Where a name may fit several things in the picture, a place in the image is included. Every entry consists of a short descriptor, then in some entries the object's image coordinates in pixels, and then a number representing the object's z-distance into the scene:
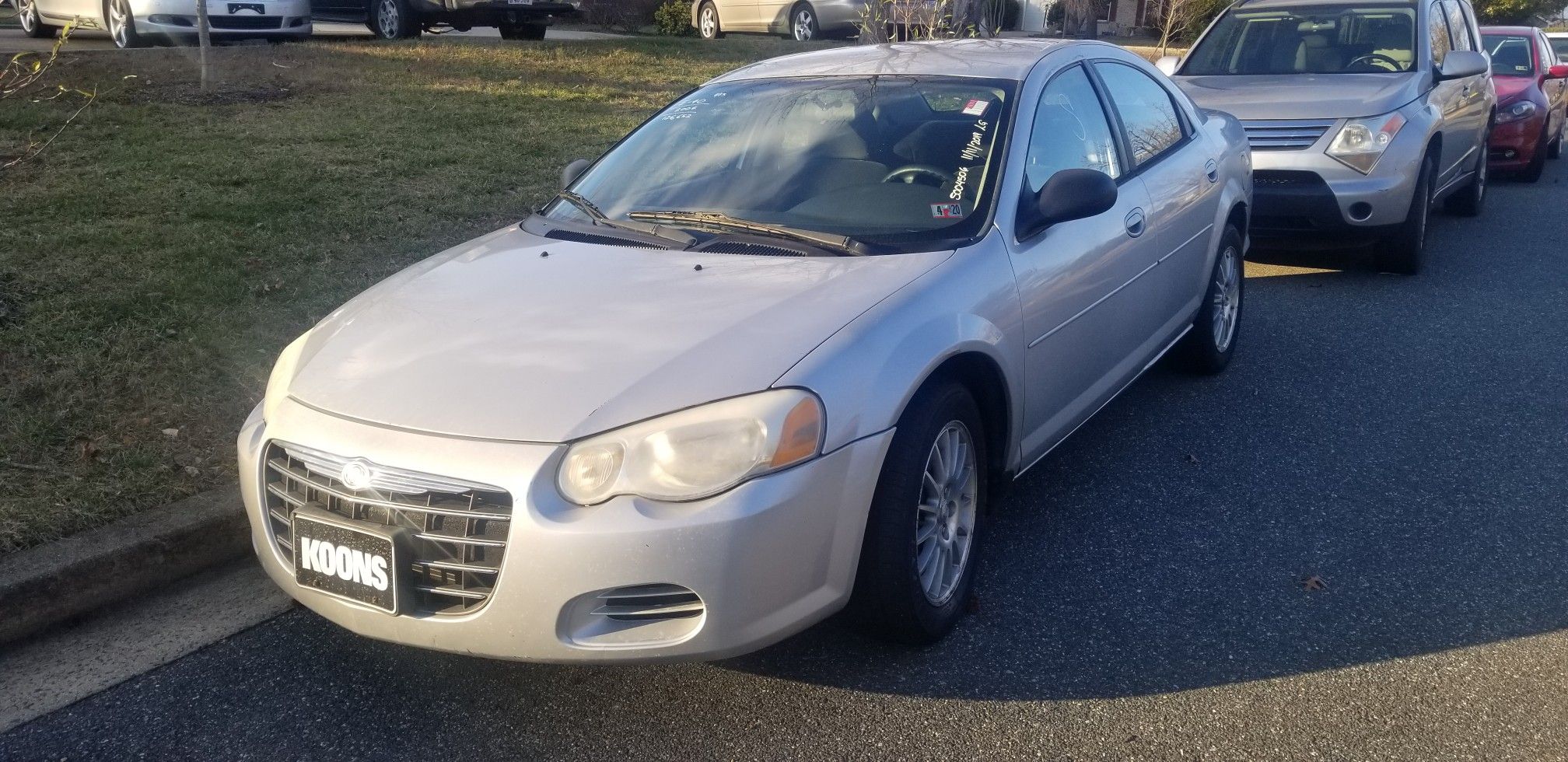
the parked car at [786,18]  18.12
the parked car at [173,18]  11.89
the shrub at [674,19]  21.48
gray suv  7.69
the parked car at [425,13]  14.82
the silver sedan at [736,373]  2.89
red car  12.43
